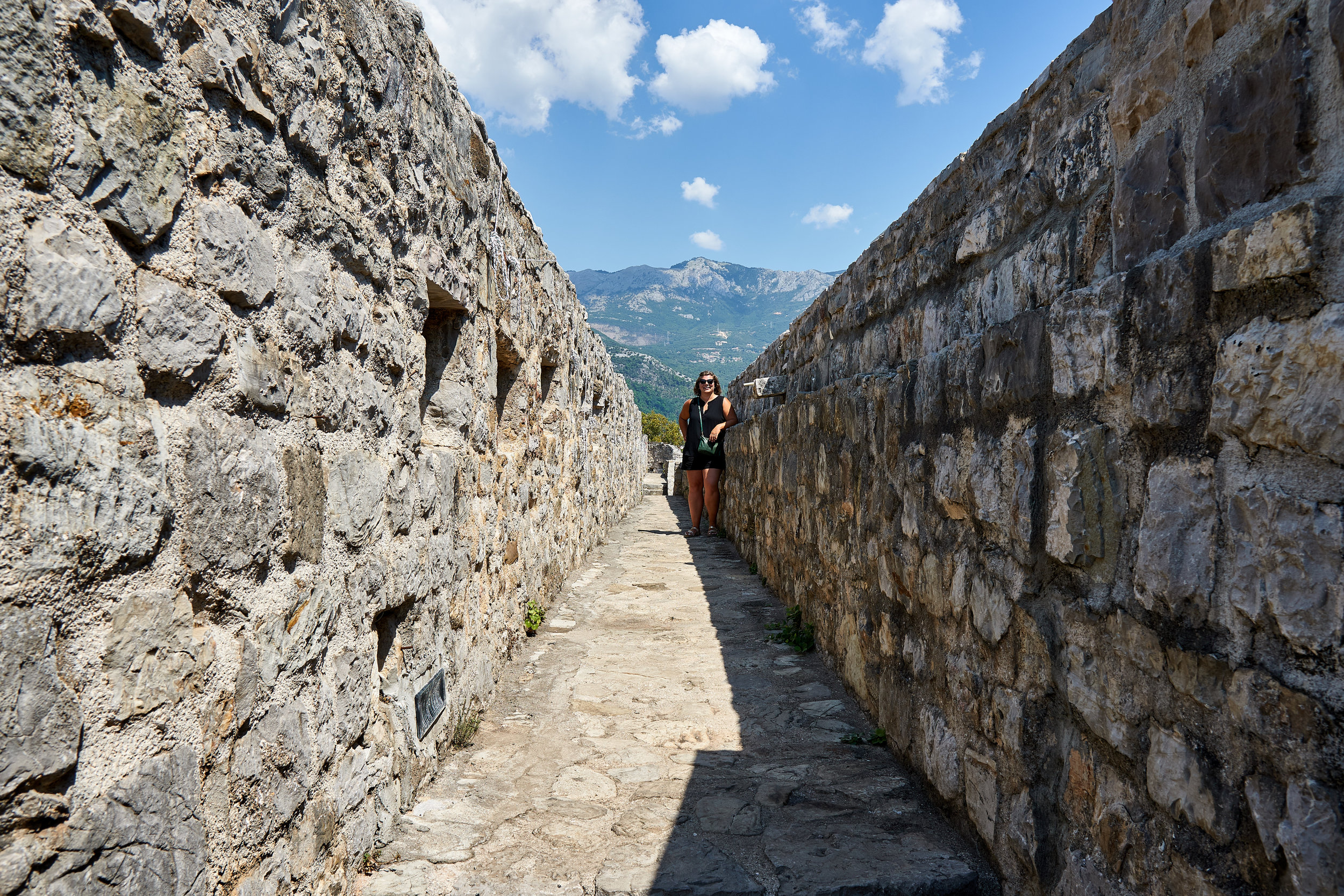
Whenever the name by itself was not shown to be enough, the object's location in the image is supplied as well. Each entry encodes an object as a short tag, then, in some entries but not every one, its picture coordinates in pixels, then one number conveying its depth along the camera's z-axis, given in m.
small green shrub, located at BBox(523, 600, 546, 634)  4.05
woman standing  8.02
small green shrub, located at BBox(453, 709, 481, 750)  2.69
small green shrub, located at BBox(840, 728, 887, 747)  2.65
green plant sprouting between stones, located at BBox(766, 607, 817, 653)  3.87
